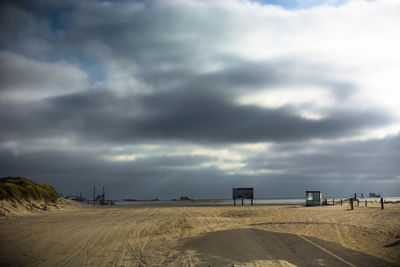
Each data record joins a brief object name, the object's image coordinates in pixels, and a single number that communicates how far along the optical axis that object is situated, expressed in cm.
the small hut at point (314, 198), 5615
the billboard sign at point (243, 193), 6794
